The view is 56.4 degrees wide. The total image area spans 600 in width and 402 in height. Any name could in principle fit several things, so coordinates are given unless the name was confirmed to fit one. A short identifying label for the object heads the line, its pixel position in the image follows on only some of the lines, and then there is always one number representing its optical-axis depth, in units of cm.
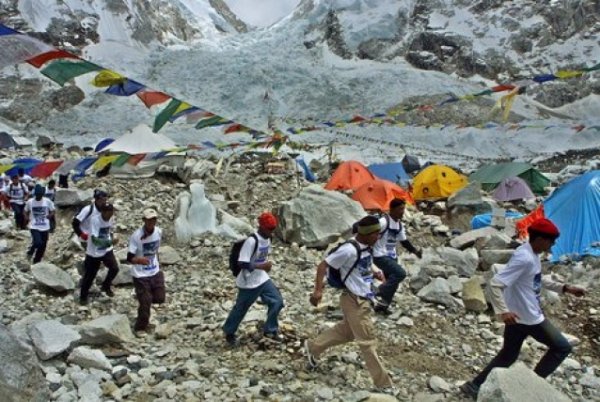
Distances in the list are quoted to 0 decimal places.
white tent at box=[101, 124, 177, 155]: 1768
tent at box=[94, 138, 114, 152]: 1740
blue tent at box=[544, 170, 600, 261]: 912
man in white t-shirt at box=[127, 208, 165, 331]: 545
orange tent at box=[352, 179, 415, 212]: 1272
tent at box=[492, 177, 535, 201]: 1508
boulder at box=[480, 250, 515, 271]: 811
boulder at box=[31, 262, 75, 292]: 662
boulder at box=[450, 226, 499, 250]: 927
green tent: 1753
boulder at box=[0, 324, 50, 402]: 345
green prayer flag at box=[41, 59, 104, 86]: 646
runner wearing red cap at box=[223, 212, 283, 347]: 503
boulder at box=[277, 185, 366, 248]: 926
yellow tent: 1533
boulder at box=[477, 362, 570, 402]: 347
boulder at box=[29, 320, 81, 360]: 436
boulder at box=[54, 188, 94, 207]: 1154
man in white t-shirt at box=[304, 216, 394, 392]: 424
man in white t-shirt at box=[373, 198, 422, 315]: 595
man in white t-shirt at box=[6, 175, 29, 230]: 1093
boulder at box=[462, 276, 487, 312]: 641
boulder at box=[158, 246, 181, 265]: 821
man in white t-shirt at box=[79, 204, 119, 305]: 623
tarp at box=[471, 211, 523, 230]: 1125
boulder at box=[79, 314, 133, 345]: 480
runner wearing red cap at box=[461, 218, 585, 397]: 397
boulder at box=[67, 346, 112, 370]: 437
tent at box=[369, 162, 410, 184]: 1809
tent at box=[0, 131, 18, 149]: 2606
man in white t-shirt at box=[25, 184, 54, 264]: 811
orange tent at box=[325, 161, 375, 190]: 1457
